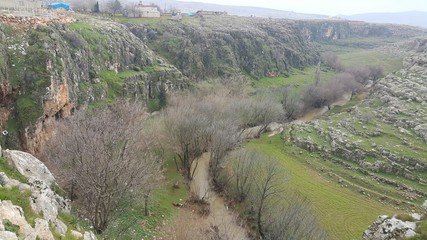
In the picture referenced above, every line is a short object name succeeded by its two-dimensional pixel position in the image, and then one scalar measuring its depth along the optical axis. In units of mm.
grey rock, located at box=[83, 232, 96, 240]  19916
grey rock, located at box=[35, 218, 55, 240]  16062
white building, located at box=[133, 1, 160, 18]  149625
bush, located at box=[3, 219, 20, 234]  14461
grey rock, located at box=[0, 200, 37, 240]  15188
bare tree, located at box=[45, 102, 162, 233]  28250
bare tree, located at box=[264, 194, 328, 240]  29641
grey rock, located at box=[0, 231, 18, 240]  13484
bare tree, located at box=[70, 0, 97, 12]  144588
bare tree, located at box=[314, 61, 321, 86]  115181
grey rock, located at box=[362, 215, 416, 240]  22531
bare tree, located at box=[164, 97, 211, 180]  51219
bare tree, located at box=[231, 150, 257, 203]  42844
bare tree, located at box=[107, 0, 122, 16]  148250
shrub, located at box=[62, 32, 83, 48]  72062
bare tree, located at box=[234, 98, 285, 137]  73300
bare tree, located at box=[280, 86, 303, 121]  94125
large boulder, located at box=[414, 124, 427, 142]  60725
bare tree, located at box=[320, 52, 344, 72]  167150
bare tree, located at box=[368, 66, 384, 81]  136625
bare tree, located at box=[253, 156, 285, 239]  37969
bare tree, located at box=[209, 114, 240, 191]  49375
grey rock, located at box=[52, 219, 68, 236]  18469
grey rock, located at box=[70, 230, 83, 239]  19219
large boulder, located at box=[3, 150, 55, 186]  22016
